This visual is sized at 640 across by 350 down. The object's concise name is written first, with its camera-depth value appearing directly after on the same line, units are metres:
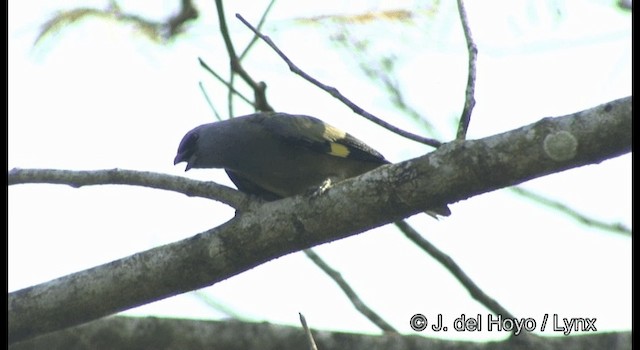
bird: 10.23
